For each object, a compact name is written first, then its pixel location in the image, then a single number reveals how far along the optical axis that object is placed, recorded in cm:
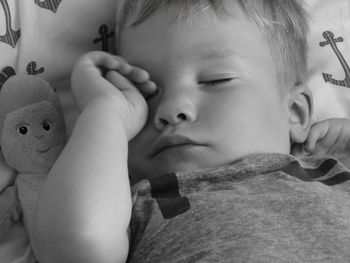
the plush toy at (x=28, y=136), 66
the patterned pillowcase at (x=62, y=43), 71
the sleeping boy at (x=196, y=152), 55
